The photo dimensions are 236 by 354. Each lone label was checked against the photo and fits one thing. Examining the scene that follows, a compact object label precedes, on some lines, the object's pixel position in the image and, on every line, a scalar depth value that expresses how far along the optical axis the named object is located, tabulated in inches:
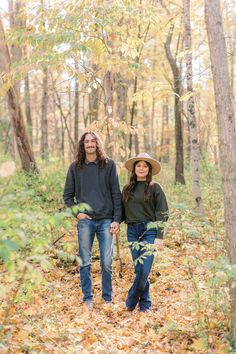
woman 197.8
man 203.6
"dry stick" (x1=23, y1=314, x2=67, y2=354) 138.1
